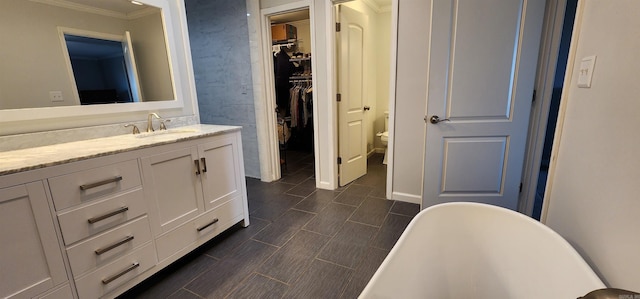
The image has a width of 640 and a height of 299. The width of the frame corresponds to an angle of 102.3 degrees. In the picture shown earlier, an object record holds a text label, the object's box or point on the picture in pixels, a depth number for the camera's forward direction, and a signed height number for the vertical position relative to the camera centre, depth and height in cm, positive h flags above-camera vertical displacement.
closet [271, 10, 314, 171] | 451 +29
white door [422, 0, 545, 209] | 187 -5
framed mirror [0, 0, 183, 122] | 141 +27
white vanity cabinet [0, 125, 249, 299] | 108 -56
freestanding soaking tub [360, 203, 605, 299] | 95 -73
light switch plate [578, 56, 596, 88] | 102 +6
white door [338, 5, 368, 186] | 286 -1
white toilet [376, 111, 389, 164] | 377 -65
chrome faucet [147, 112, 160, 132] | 199 -17
